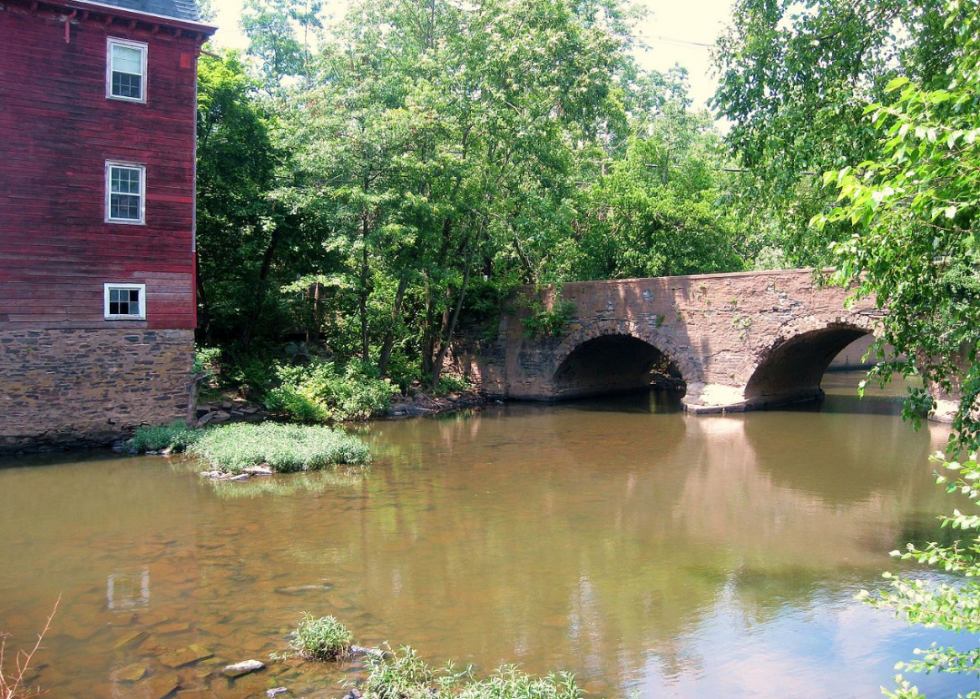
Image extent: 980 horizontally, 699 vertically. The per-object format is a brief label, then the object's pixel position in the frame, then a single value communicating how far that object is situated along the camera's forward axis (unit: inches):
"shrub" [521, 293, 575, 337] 872.9
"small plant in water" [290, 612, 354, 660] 245.0
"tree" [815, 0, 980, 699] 146.3
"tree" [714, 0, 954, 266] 305.0
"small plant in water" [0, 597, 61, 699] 219.9
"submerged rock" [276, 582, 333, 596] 302.5
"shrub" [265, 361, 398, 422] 702.5
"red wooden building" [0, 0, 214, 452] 546.9
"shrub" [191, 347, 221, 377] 660.2
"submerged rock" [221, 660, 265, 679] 233.8
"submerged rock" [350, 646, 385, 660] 242.5
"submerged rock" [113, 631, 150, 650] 255.8
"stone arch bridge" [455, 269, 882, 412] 721.6
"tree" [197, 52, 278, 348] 742.5
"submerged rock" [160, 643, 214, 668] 242.7
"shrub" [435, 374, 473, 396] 899.4
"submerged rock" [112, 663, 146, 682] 232.4
